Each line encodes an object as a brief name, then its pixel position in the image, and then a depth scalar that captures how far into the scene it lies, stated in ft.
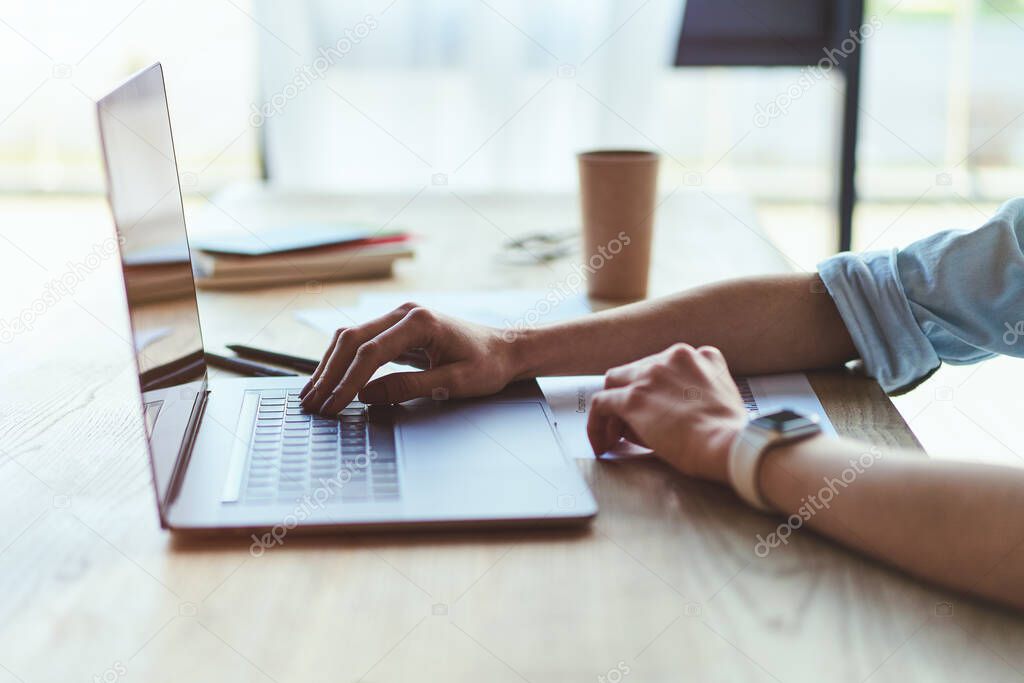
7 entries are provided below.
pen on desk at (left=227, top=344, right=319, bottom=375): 3.45
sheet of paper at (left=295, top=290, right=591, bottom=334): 3.96
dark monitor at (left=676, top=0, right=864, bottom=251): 7.80
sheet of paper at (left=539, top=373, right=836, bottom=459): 2.80
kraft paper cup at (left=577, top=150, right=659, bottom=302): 4.28
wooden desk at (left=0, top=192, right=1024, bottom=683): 1.79
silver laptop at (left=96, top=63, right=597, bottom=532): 2.28
